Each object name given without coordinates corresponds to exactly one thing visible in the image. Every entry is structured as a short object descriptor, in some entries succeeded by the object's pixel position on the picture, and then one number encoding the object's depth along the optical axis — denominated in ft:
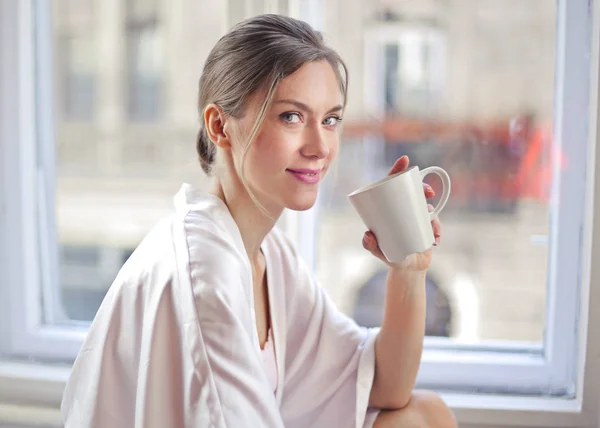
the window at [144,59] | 4.93
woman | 2.84
